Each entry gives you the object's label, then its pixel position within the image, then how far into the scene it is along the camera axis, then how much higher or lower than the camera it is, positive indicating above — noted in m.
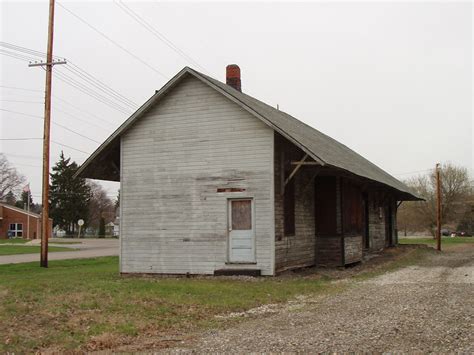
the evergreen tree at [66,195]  78.69 +4.77
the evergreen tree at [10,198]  98.95 +5.74
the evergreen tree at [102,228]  84.06 +0.10
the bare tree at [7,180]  90.81 +8.30
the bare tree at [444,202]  60.78 +2.60
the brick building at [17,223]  74.38 +0.84
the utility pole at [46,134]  22.48 +3.88
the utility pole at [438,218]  33.66 +0.43
